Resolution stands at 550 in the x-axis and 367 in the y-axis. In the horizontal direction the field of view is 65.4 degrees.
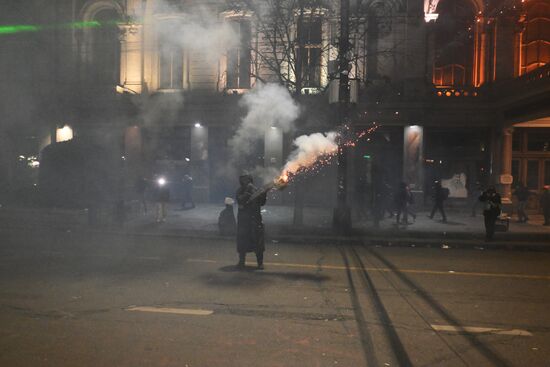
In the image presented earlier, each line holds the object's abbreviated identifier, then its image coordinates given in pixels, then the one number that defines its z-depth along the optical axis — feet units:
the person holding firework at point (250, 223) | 23.61
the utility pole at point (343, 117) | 36.35
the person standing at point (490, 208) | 34.76
